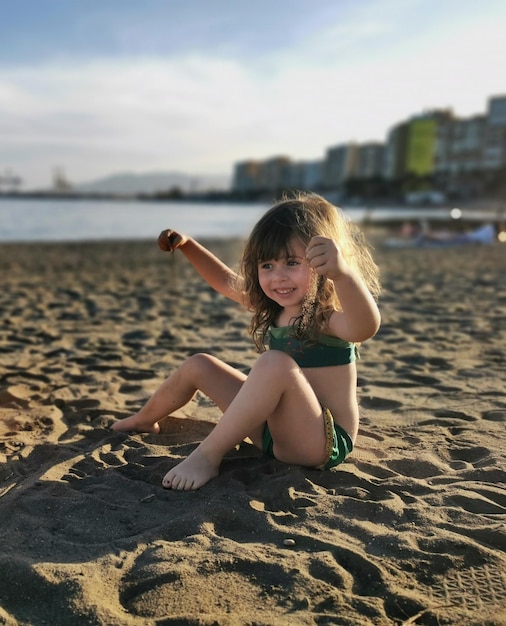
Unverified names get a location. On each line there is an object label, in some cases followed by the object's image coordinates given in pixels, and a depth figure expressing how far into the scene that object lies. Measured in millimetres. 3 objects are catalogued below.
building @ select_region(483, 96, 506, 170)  92812
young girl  2070
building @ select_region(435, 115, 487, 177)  96562
